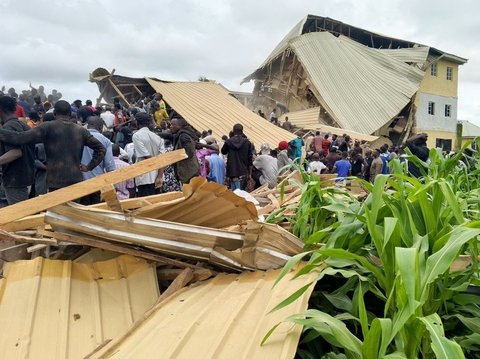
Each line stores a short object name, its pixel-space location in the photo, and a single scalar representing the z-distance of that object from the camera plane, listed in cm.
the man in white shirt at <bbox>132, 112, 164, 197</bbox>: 525
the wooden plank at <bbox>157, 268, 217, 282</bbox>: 218
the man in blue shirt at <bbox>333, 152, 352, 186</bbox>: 924
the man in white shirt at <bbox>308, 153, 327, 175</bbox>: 812
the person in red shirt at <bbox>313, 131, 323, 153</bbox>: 1381
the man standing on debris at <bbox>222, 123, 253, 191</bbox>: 661
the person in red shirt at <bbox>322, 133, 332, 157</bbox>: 1349
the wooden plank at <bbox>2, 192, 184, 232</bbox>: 238
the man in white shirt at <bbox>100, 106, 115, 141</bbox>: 937
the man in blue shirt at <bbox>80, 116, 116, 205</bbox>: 460
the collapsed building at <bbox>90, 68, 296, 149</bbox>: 1264
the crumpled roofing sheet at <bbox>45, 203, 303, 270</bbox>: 211
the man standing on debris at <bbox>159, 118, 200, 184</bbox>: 553
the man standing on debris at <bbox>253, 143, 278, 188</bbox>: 699
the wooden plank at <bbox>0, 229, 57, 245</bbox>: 229
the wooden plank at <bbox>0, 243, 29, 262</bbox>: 233
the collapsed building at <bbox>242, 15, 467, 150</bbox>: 2056
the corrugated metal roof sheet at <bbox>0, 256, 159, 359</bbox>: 181
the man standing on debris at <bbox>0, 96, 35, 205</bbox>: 376
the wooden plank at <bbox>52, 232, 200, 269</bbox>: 215
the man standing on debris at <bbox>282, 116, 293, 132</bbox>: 1718
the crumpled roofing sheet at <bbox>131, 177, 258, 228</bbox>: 224
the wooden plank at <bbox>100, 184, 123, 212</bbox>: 214
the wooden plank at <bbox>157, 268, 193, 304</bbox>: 204
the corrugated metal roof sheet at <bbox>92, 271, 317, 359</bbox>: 143
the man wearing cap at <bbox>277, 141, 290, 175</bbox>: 766
